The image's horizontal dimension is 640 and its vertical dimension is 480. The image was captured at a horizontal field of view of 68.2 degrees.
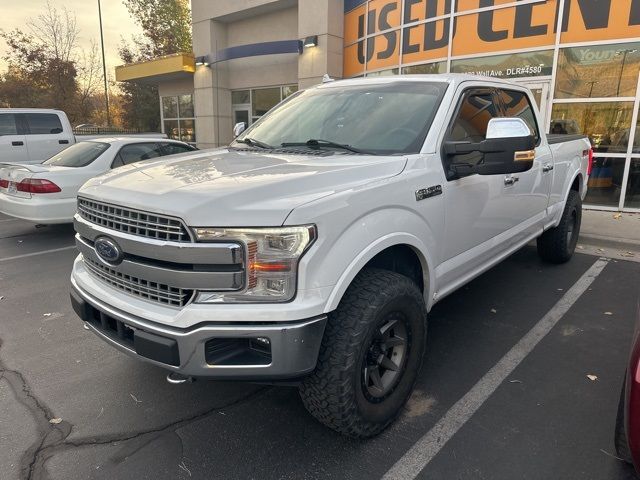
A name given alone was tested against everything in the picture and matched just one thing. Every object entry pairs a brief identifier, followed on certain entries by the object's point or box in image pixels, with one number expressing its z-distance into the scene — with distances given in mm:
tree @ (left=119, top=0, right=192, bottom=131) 33406
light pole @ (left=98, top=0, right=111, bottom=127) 29198
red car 1754
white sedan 6691
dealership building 8820
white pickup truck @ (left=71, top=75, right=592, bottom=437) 2027
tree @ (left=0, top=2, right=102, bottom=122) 27766
